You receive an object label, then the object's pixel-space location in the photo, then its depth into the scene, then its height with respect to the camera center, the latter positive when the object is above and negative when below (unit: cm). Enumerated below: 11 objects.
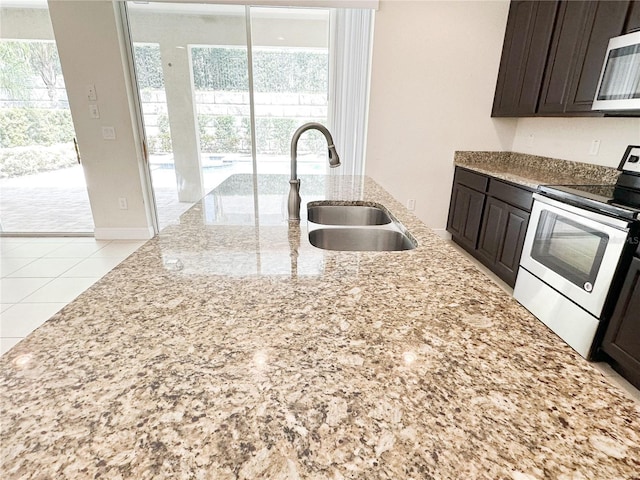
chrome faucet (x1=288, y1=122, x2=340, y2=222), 136 -20
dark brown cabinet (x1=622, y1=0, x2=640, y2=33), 201 +69
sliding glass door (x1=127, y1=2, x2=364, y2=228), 342 +41
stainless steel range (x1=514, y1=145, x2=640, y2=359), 171 -64
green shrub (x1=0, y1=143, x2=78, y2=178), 378 -39
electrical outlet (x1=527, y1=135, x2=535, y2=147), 338 -5
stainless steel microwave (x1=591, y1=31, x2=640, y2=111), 200 +36
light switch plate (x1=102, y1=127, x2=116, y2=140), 347 -8
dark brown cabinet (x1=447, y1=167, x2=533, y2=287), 264 -73
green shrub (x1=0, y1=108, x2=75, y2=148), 362 -3
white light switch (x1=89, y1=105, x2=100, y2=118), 339 +13
